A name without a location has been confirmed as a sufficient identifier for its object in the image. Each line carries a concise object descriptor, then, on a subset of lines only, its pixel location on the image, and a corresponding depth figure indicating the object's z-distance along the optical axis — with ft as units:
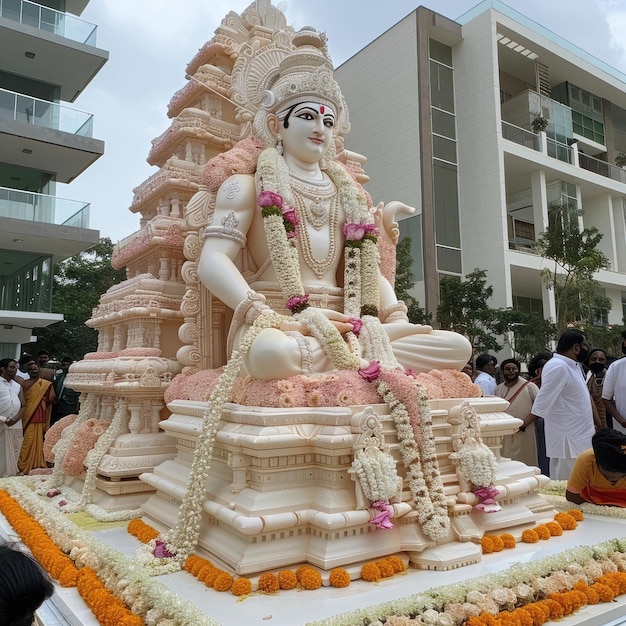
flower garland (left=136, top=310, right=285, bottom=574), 10.92
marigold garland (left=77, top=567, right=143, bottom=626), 8.69
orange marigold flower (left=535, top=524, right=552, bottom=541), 12.82
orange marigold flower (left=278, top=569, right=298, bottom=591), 9.75
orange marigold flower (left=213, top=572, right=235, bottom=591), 9.66
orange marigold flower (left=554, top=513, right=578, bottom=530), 13.74
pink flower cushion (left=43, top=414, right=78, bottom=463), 19.79
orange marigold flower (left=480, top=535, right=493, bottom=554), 11.69
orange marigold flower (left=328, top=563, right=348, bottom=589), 9.78
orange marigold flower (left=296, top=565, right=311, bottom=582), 9.93
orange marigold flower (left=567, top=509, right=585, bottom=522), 14.55
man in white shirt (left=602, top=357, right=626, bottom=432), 18.48
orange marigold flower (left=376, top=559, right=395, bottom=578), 10.28
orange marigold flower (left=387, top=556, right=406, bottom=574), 10.50
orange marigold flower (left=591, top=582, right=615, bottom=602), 9.82
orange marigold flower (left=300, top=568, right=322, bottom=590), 9.70
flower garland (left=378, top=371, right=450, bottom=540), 11.24
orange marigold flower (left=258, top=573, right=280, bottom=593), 9.64
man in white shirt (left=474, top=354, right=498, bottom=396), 24.32
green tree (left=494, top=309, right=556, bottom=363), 53.72
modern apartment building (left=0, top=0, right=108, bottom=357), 52.85
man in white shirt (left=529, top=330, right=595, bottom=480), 18.37
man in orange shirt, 14.49
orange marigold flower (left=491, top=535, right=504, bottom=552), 11.80
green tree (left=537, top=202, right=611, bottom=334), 56.18
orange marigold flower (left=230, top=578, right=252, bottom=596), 9.48
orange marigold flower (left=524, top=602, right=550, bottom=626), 8.82
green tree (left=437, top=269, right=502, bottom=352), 52.75
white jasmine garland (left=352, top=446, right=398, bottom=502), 10.52
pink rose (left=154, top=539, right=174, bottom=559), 11.11
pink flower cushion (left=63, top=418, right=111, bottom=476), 17.02
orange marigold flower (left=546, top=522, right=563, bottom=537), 13.17
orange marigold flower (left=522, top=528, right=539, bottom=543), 12.50
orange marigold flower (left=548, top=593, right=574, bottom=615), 9.24
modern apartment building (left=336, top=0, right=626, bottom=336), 63.98
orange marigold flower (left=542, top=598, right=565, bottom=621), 9.08
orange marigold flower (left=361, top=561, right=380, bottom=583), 10.08
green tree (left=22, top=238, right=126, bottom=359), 69.72
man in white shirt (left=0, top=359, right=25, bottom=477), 23.90
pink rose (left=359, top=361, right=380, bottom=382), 12.21
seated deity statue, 13.43
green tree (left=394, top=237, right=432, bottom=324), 50.65
